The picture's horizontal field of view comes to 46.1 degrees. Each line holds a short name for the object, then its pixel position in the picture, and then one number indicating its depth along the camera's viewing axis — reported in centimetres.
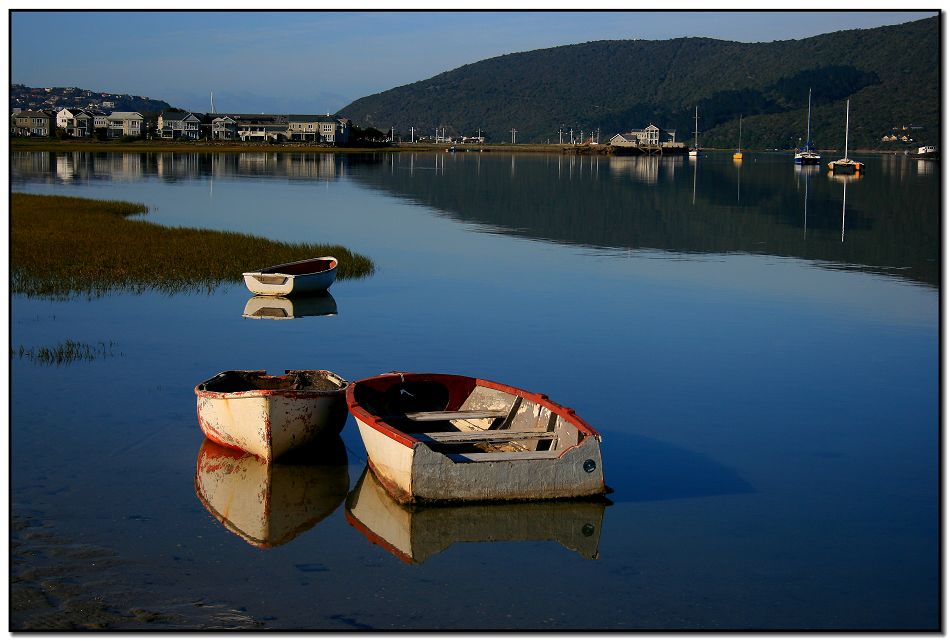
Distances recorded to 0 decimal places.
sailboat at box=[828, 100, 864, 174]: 14175
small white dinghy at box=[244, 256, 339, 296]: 3130
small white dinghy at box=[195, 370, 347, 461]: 1579
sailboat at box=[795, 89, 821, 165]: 17862
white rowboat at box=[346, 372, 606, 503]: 1411
